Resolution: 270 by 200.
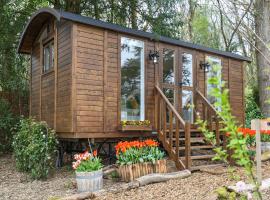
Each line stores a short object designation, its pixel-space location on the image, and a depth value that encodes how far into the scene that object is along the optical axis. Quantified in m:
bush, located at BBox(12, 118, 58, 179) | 4.81
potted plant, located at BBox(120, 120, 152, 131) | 5.00
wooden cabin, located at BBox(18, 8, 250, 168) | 4.69
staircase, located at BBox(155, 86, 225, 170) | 4.61
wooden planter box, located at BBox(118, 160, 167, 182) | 4.20
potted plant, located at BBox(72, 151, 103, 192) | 3.87
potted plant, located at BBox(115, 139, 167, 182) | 4.22
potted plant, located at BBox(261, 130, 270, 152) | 5.46
